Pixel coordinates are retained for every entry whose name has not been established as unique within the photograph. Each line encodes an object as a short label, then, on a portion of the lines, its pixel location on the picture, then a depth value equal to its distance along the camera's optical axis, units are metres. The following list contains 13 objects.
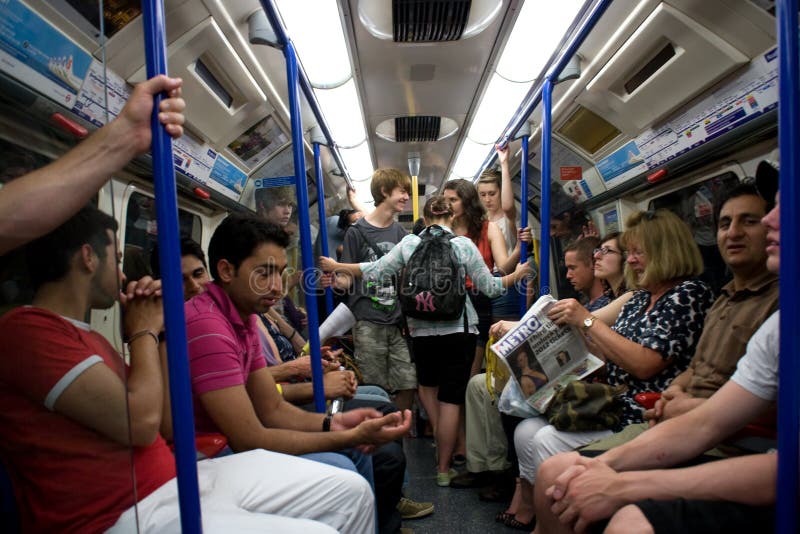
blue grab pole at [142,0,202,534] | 1.11
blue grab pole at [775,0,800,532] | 0.99
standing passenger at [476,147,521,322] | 3.89
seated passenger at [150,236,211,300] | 2.60
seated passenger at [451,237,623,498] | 2.82
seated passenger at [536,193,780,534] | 1.13
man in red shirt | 0.90
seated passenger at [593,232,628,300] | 3.05
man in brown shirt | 1.58
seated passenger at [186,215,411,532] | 1.58
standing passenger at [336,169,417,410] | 3.35
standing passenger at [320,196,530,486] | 2.97
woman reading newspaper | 1.92
